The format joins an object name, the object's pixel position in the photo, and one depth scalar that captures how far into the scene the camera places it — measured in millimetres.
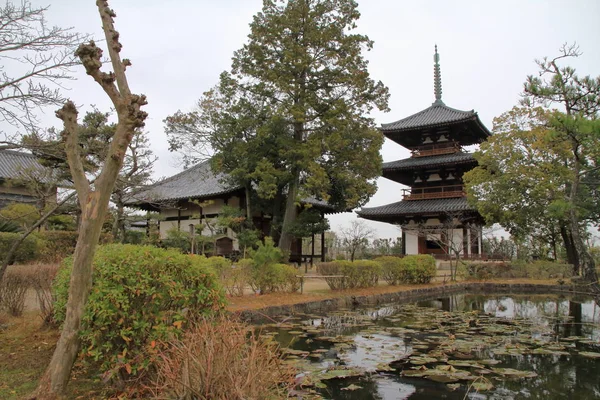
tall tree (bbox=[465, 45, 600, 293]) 19516
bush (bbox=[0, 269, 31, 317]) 6816
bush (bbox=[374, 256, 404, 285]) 14953
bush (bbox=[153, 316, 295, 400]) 2729
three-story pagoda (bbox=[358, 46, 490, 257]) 23359
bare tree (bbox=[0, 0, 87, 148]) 5730
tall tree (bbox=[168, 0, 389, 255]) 17875
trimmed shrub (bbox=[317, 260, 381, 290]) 12625
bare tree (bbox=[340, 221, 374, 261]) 27341
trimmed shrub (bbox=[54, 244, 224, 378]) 3652
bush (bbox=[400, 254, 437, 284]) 15609
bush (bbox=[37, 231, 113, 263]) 12662
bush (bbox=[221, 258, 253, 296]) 10453
